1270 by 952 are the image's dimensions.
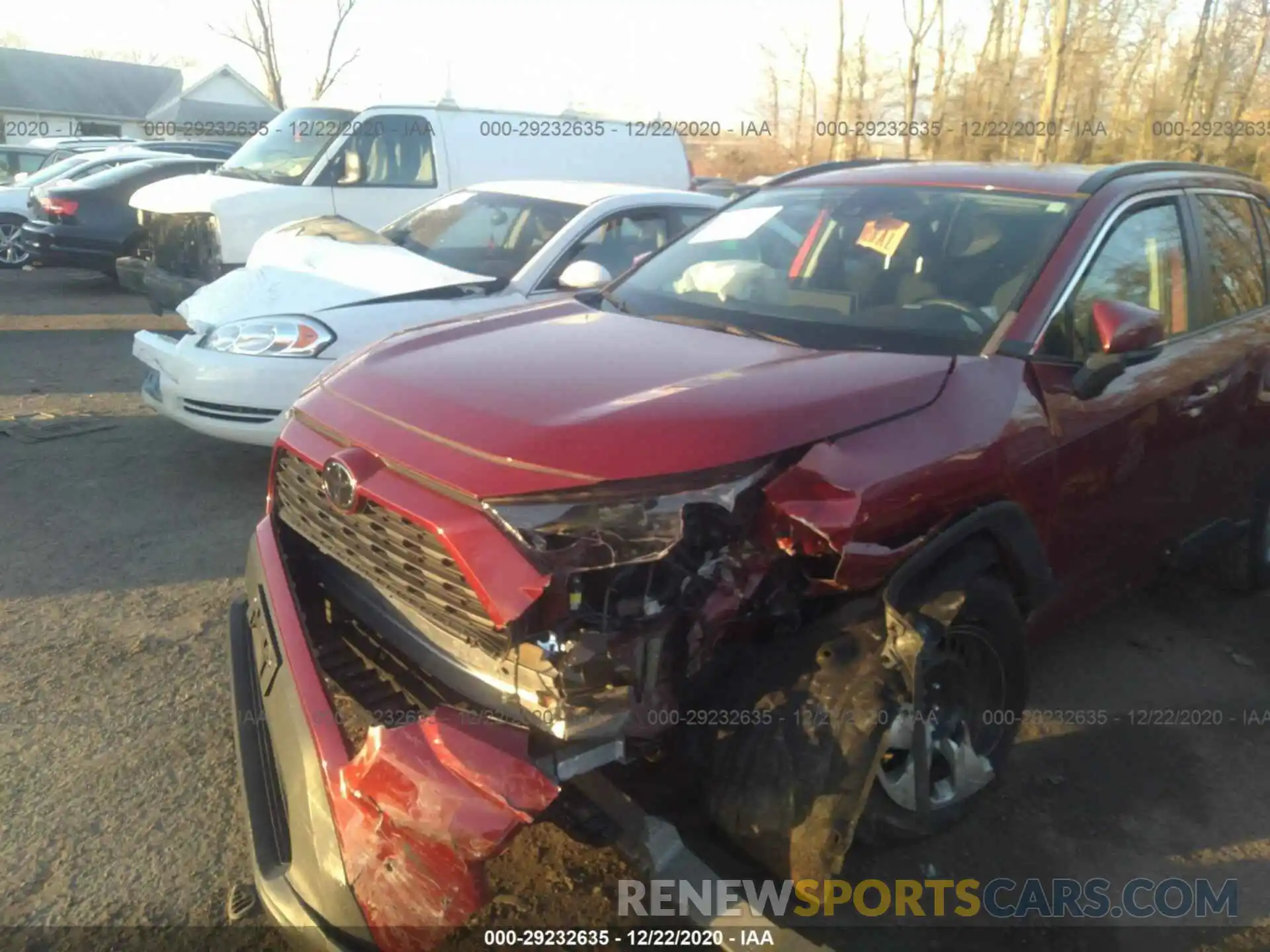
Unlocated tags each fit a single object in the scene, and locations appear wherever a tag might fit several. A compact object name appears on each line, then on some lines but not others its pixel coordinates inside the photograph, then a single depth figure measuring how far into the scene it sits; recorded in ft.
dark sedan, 38.70
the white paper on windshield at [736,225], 13.38
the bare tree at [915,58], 96.02
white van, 28.25
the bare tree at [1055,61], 58.03
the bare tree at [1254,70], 87.20
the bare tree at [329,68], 138.31
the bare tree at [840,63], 110.01
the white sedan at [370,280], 16.93
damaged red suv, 7.10
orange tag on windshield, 11.70
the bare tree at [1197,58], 81.41
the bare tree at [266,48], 135.13
